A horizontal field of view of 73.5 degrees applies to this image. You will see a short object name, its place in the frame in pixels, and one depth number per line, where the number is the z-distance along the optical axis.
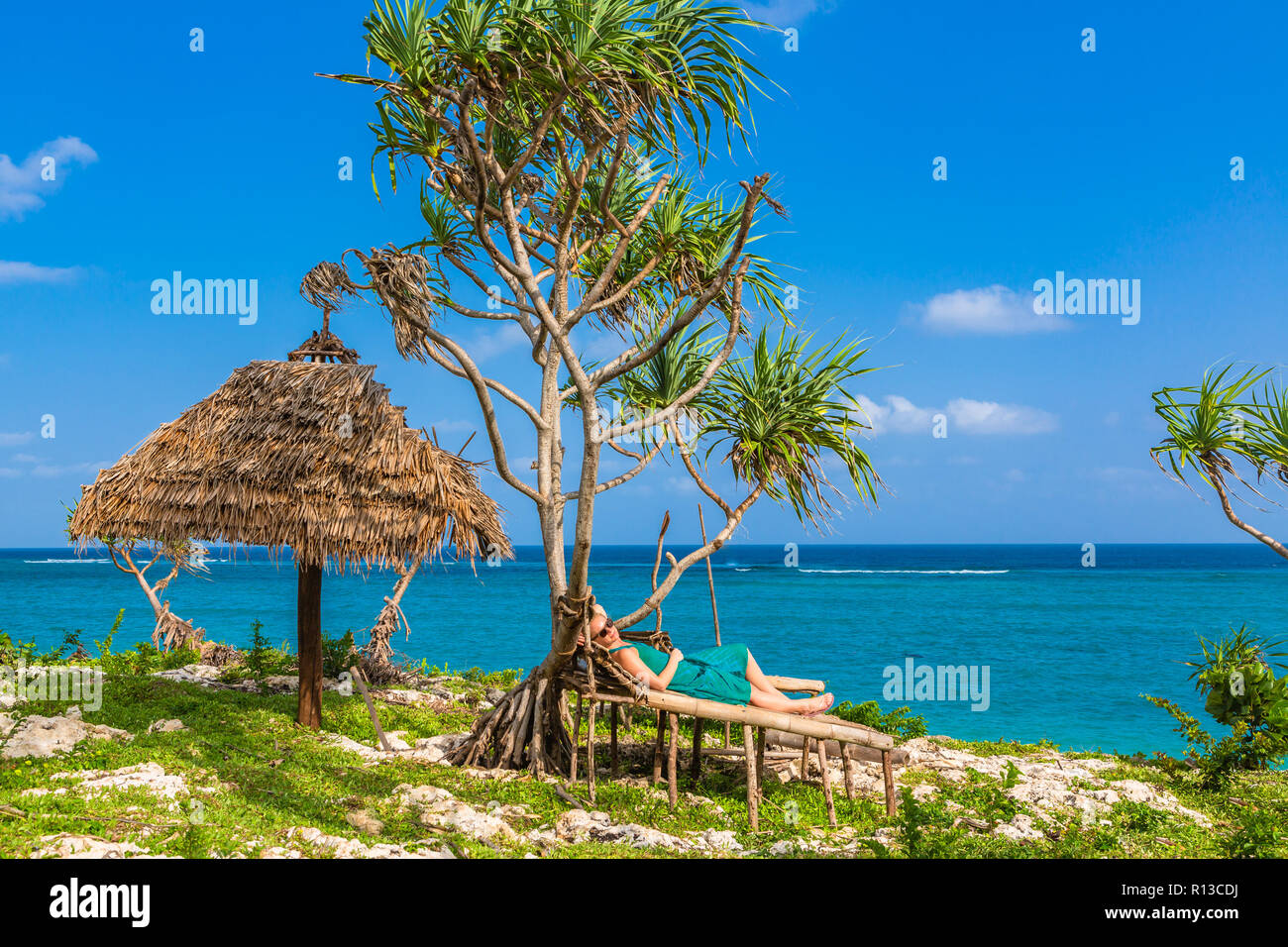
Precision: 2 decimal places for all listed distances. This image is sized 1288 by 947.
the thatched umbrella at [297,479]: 6.16
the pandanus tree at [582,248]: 5.22
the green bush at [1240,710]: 6.57
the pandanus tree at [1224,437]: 6.71
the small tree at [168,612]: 11.46
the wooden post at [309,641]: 6.75
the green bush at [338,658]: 8.78
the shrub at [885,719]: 6.87
